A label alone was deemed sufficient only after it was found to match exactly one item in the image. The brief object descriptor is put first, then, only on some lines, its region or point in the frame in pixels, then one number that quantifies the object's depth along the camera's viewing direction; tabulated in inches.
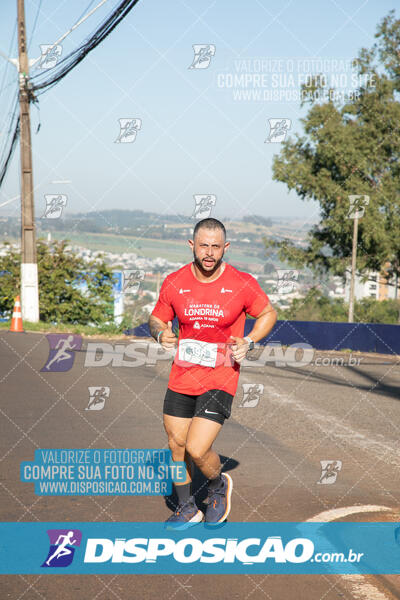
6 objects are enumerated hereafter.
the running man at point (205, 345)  197.5
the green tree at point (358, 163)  1600.6
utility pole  949.8
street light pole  1207.7
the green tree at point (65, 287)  1135.6
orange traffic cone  864.3
